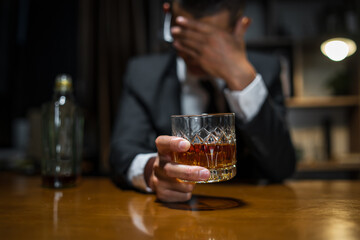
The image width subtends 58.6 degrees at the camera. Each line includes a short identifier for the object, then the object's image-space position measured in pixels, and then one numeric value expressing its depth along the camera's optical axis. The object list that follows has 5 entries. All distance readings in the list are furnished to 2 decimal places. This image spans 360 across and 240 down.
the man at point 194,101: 0.82
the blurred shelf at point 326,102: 2.59
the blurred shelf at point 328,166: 2.42
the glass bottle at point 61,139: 0.99
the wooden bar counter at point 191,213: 0.53
